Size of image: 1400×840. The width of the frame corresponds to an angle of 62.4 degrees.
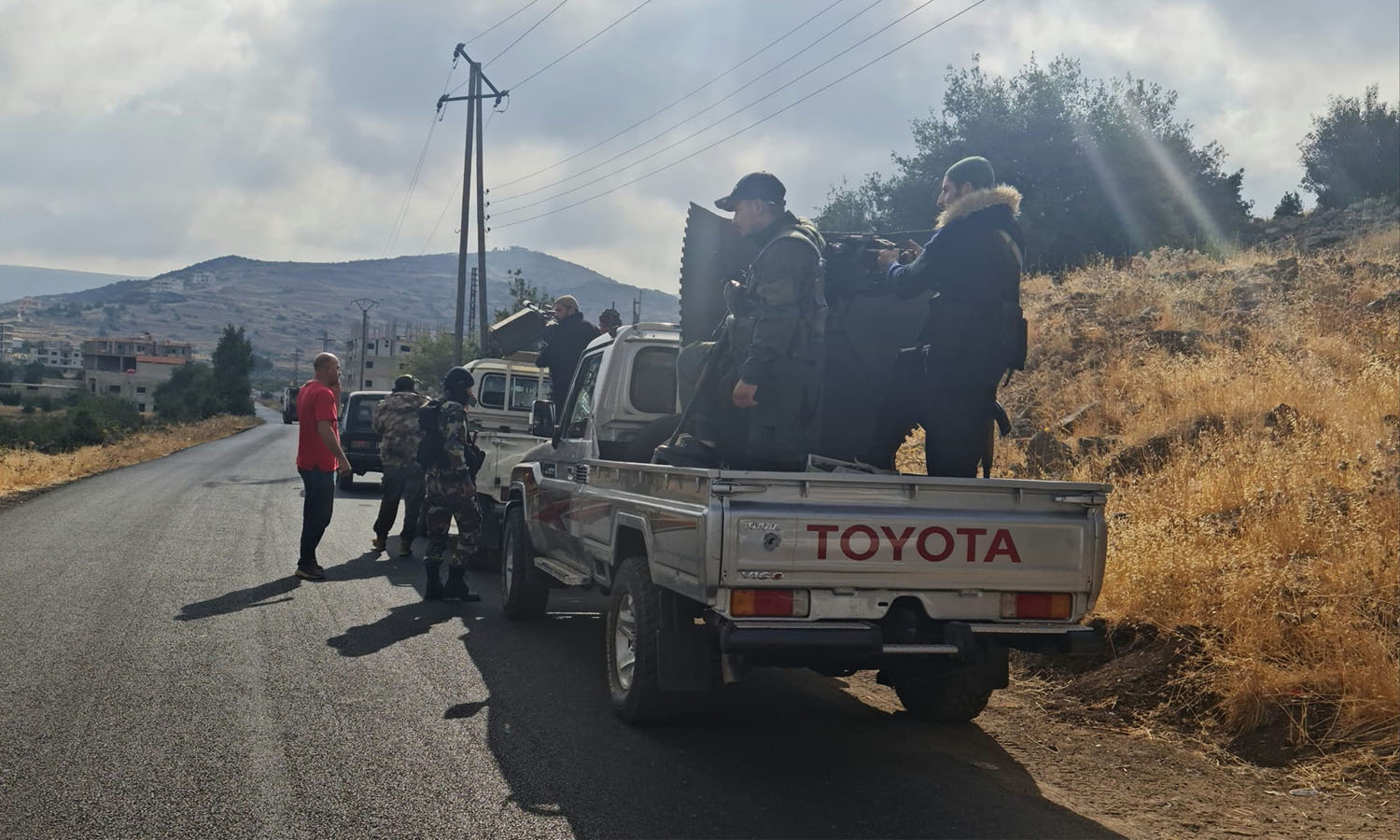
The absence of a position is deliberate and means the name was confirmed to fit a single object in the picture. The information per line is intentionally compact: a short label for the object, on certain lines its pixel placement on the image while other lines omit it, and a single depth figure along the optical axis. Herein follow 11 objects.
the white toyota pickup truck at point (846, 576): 4.67
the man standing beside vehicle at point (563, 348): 11.14
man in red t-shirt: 10.35
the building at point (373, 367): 140.88
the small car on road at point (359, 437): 20.91
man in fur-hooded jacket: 6.05
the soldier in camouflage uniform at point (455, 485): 9.61
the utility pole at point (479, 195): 34.31
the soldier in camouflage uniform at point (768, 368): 5.80
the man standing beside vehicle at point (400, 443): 11.95
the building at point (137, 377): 172.14
